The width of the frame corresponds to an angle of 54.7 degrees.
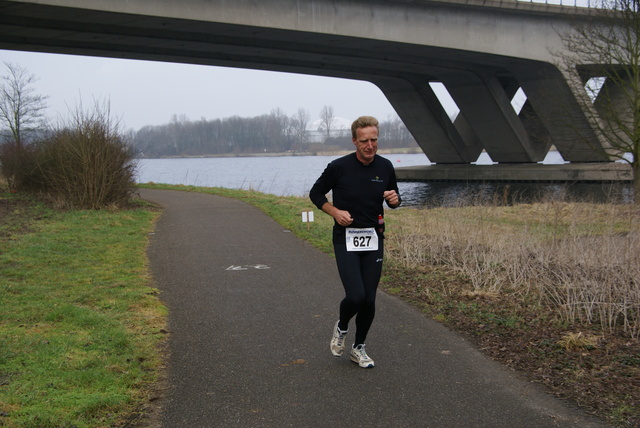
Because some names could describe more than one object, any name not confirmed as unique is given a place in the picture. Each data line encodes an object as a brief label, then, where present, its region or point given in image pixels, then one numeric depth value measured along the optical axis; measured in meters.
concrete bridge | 25.91
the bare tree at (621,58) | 23.78
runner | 5.20
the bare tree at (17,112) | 32.54
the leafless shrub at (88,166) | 18.47
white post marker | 14.43
